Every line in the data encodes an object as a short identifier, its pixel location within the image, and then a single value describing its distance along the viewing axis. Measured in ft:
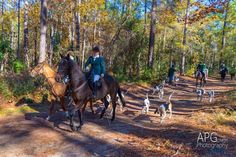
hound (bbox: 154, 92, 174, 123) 38.86
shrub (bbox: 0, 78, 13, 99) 45.88
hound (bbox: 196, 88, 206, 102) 59.68
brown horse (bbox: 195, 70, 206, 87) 78.72
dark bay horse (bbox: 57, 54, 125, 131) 32.65
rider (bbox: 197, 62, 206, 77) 78.54
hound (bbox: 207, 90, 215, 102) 57.57
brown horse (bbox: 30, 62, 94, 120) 38.58
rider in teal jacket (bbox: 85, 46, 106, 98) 36.32
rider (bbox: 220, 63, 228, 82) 109.40
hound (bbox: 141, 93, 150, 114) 44.17
